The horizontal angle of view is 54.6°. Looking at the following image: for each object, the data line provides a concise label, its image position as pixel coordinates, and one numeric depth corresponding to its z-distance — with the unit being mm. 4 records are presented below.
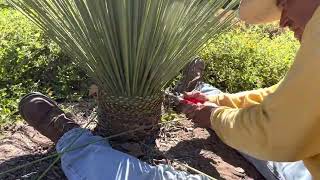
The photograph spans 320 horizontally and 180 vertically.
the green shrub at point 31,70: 1731
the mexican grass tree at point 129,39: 1186
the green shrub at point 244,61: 1964
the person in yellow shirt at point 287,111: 851
